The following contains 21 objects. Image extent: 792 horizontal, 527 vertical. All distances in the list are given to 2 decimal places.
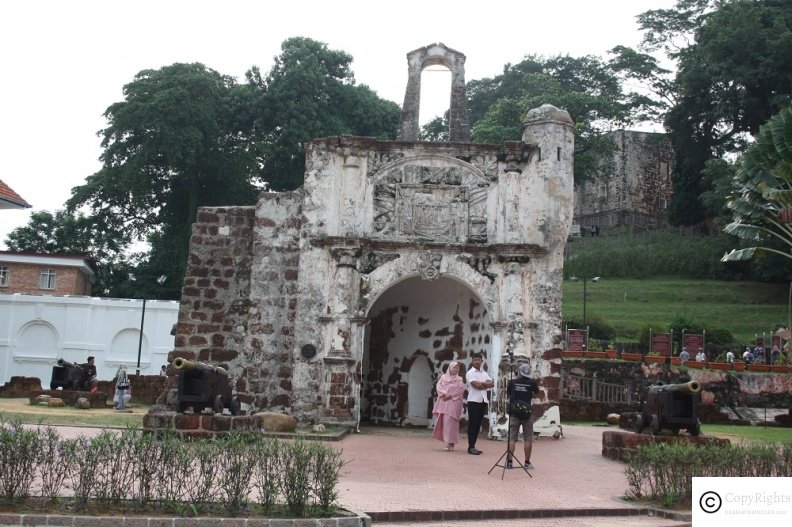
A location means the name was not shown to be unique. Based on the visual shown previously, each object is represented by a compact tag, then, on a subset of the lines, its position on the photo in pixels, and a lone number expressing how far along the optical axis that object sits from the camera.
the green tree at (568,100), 51.78
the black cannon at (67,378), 25.78
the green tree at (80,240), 49.28
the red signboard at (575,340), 35.31
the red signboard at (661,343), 37.34
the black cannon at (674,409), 13.44
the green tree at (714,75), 48.84
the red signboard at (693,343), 37.76
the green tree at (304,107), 46.53
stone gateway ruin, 18.39
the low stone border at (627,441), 13.13
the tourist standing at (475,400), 14.88
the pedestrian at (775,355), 36.34
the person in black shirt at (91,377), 25.88
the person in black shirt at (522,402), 12.58
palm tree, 25.39
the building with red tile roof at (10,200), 30.90
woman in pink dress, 15.44
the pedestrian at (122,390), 22.75
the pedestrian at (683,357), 33.12
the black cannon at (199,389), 13.92
